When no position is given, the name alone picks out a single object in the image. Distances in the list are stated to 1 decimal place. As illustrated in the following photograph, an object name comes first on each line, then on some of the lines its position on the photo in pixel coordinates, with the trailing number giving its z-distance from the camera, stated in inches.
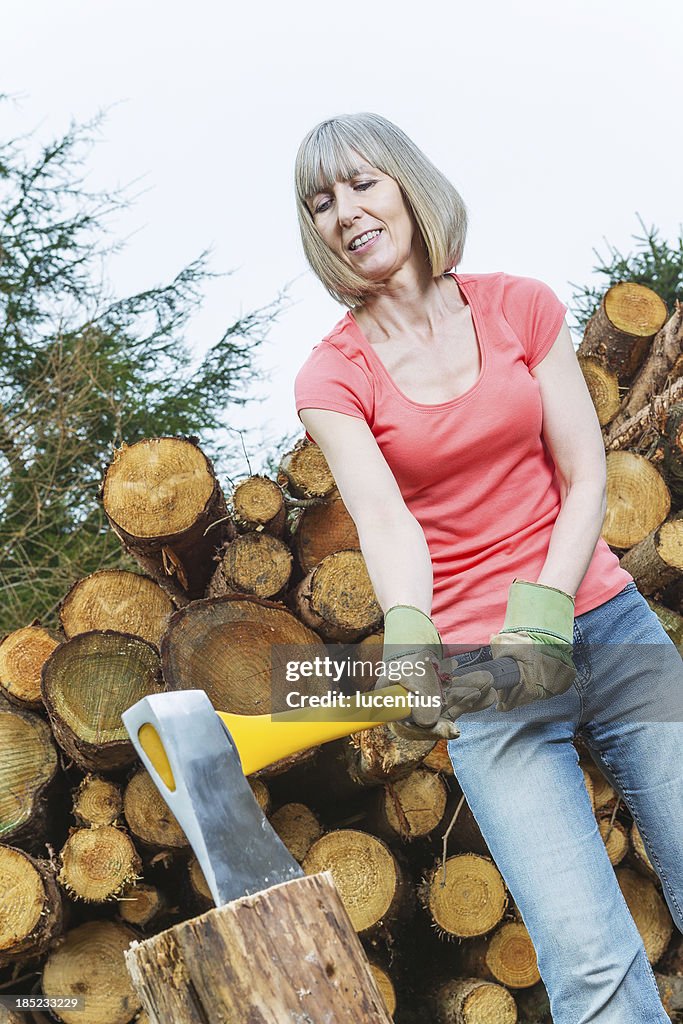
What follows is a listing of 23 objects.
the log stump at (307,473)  110.2
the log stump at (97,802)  99.9
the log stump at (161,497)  104.1
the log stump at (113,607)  110.7
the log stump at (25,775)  99.7
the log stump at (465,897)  97.7
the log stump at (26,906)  91.1
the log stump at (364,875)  94.9
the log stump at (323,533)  111.7
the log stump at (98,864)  95.0
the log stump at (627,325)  132.6
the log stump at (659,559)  102.0
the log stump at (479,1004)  96.3
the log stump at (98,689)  98.5
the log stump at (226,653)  94.3
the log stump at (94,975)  97.2
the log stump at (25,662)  106.3
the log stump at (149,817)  97.4
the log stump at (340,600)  100.9
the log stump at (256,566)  105.0
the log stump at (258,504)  106.3
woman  55.2
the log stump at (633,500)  111.3
